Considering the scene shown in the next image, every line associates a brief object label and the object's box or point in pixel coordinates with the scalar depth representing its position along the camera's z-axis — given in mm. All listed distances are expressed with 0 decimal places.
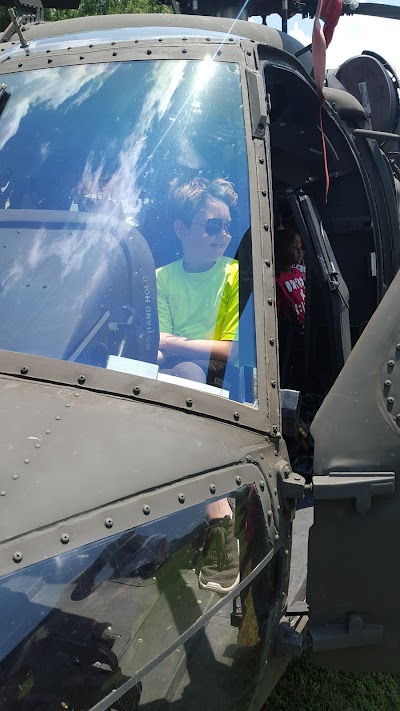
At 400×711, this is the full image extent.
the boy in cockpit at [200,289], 2557
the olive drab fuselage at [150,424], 1893
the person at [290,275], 4266
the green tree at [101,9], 13688
